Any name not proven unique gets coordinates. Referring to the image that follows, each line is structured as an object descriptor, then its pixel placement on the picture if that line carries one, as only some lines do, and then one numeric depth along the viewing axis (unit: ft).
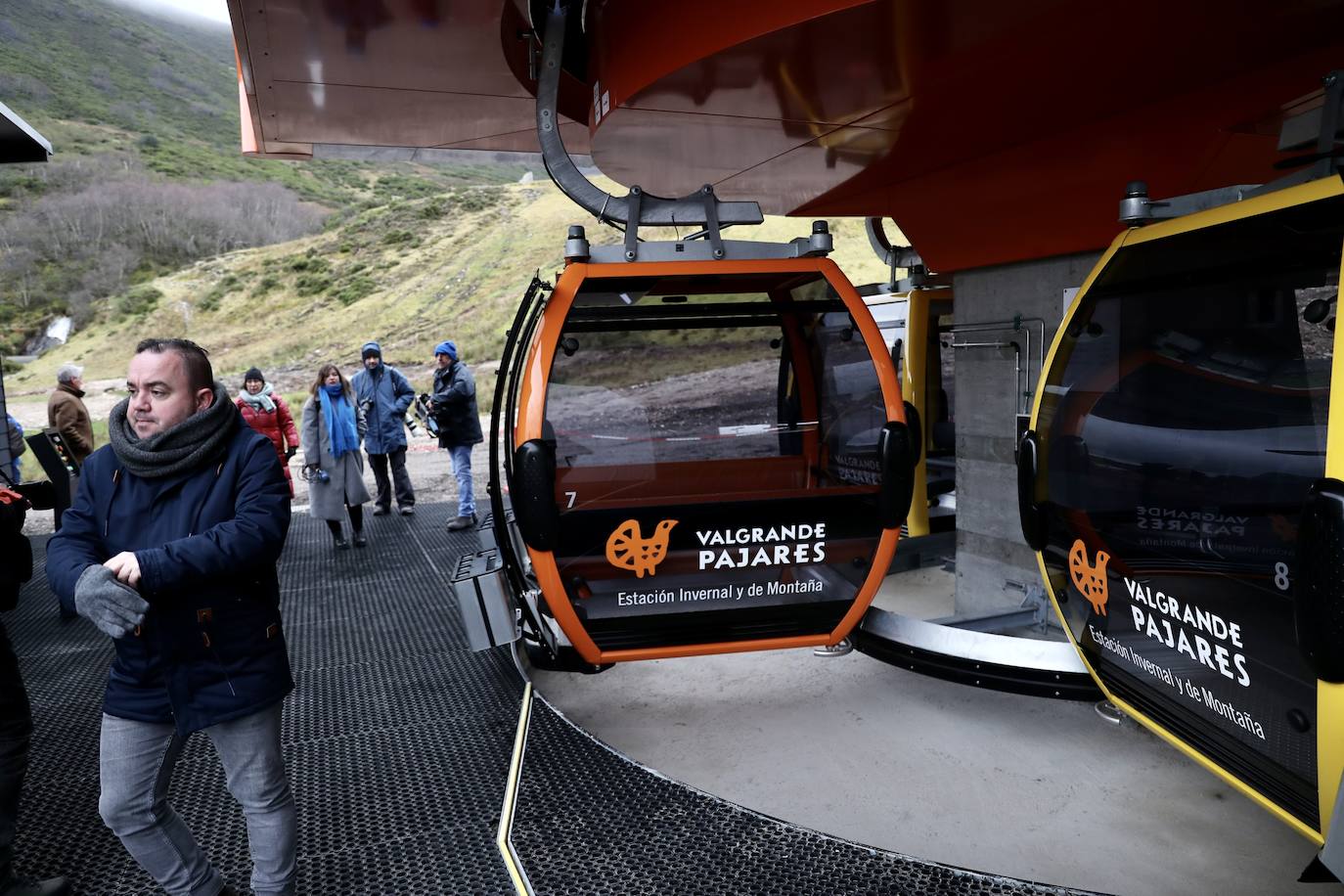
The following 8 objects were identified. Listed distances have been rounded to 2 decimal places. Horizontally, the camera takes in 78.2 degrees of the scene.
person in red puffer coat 20.61
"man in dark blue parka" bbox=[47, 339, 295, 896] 6.25
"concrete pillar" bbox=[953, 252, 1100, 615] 14.00
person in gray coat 20.66
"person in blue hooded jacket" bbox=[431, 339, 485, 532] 23.02
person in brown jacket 20.93
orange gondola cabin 10.29
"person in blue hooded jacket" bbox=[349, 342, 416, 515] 23.63
